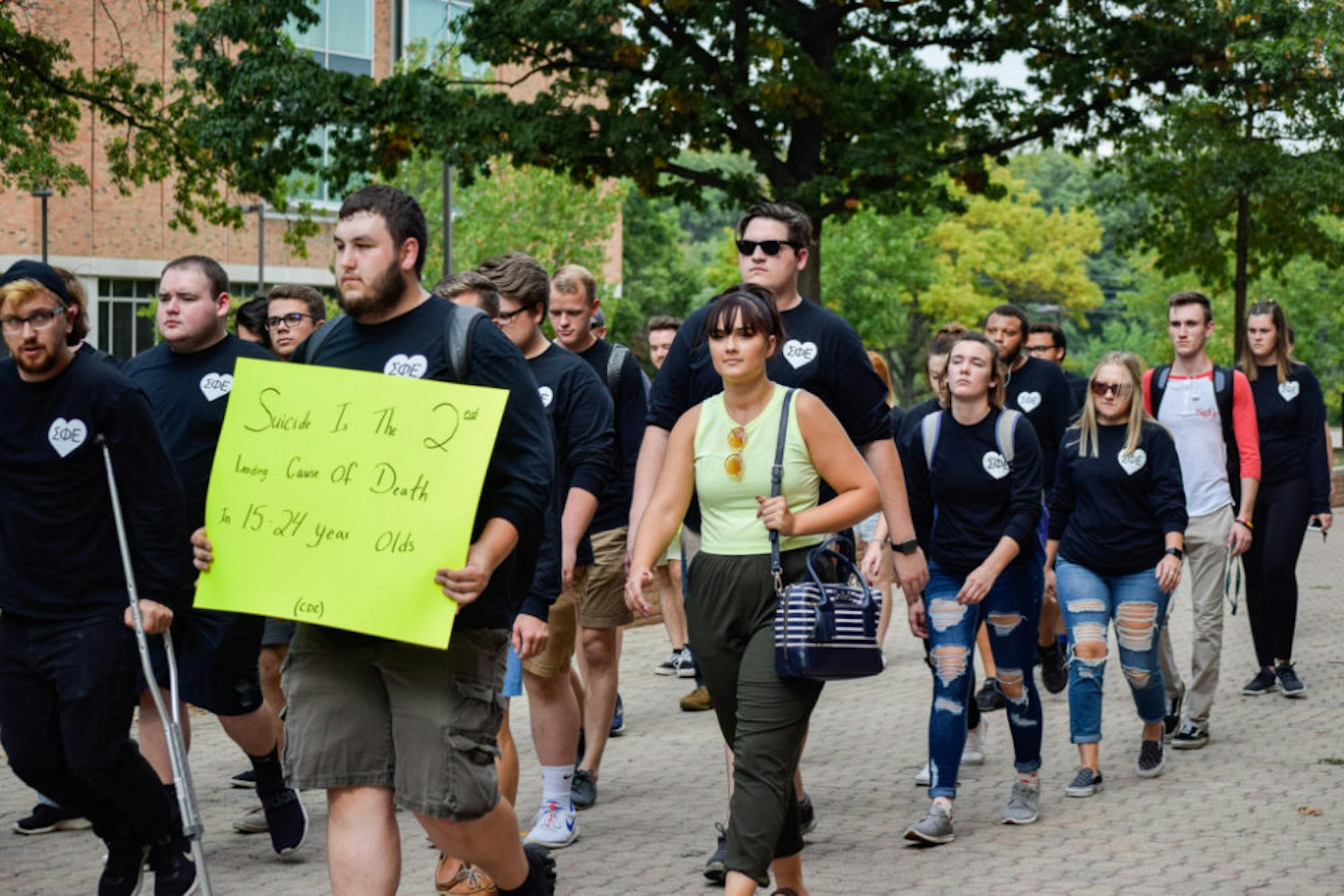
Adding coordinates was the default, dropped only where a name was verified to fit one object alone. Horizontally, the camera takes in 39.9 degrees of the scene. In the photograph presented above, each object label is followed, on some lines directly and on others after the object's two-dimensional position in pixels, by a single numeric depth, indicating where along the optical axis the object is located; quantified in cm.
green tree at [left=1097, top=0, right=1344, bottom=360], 2103
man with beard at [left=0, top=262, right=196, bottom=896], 539
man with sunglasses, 616
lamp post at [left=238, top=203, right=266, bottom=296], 4700
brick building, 4400
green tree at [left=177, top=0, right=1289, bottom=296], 2023
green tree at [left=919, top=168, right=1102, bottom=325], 6059
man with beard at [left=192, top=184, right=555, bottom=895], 439
